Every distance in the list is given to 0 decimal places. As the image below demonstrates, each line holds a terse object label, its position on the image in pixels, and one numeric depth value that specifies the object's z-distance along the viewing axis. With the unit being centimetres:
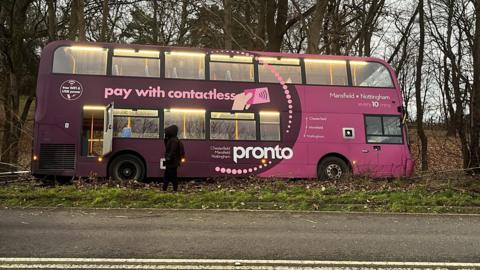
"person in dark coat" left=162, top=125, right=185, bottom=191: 1165
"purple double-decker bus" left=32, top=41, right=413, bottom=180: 1359
